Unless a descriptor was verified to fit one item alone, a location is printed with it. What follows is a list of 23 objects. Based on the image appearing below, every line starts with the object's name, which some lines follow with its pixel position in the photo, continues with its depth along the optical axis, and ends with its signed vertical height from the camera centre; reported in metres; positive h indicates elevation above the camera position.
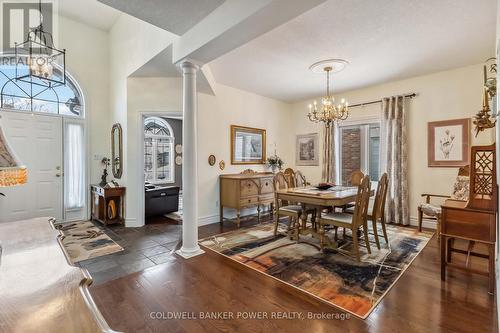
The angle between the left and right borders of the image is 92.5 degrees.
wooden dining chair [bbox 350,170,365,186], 4.52 -0.27
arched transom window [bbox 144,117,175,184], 7.96 +0.45
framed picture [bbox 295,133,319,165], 5.87 +0.36
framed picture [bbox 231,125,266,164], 5.15 +0.42
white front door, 4.19 -0.03
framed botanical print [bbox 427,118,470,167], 3.92 +0.34
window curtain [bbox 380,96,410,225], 4.45 +0.12
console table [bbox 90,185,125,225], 4.36 -0.74
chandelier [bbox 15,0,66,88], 3.17 +1.72
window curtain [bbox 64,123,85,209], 4.75 -0.05
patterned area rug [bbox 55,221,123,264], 3.11 -1.15
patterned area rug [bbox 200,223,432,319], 2.19 -1.17
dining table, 3.03 -0.46
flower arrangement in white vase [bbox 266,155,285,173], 5.74 +0.02
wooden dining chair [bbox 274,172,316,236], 3.57 -0.71
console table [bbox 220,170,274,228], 4.52 -0.53
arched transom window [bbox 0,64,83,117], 4.21 +1.29
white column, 3.10 +0.05
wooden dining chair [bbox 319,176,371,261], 2.83 -0.70
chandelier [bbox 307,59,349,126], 3.67 +0.90
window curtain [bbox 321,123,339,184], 5.45 +0.26
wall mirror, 4.61 +0.27
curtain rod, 4.37 +1.25
